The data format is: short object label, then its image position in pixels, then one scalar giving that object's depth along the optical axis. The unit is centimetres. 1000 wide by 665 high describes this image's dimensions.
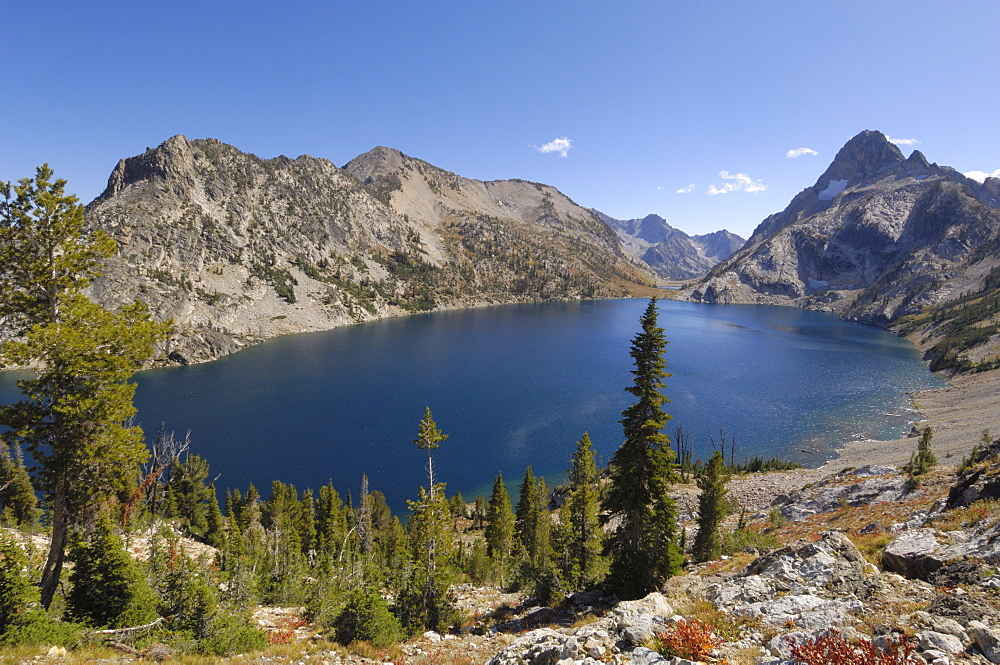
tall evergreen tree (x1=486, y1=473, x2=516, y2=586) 5144
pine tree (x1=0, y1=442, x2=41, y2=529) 4278
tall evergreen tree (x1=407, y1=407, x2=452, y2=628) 2156
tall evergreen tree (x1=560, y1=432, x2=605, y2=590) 2956
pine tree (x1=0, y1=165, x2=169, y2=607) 1542
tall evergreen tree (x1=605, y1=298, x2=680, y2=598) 2472
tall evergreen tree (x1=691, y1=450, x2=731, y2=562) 3784
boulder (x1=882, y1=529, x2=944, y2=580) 1264
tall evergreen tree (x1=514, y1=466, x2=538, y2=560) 5266
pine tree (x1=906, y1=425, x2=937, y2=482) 4616
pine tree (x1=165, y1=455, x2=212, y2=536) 5619
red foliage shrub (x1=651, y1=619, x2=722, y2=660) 1012
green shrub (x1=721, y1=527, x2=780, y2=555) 3362
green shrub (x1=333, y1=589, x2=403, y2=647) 1711
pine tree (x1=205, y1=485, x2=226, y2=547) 4884
